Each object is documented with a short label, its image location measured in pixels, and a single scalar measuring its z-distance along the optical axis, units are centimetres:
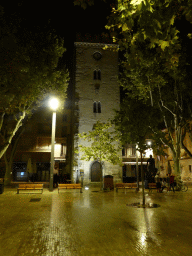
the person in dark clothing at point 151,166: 2097
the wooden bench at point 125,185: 1928
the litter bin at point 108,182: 2130
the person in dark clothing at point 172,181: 1900
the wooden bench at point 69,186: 1833
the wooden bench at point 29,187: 1736
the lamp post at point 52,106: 1830
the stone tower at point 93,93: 3027
